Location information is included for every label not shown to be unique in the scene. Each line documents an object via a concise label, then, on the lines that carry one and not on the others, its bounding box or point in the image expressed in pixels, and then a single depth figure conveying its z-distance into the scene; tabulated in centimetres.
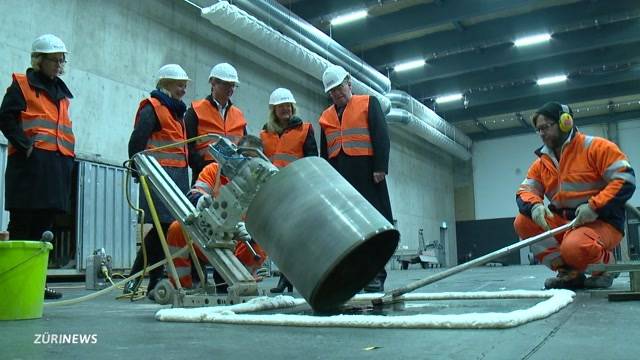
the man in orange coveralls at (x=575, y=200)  274
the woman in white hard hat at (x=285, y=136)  347
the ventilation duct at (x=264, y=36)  658
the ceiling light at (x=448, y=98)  1313
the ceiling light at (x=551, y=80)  1198
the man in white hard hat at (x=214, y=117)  326
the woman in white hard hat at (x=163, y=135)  307
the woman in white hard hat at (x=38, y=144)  293
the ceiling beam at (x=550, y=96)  1267
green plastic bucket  186
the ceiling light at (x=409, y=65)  1100
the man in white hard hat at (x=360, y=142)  334
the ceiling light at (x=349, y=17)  892
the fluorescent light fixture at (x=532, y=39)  983
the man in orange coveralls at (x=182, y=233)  264
